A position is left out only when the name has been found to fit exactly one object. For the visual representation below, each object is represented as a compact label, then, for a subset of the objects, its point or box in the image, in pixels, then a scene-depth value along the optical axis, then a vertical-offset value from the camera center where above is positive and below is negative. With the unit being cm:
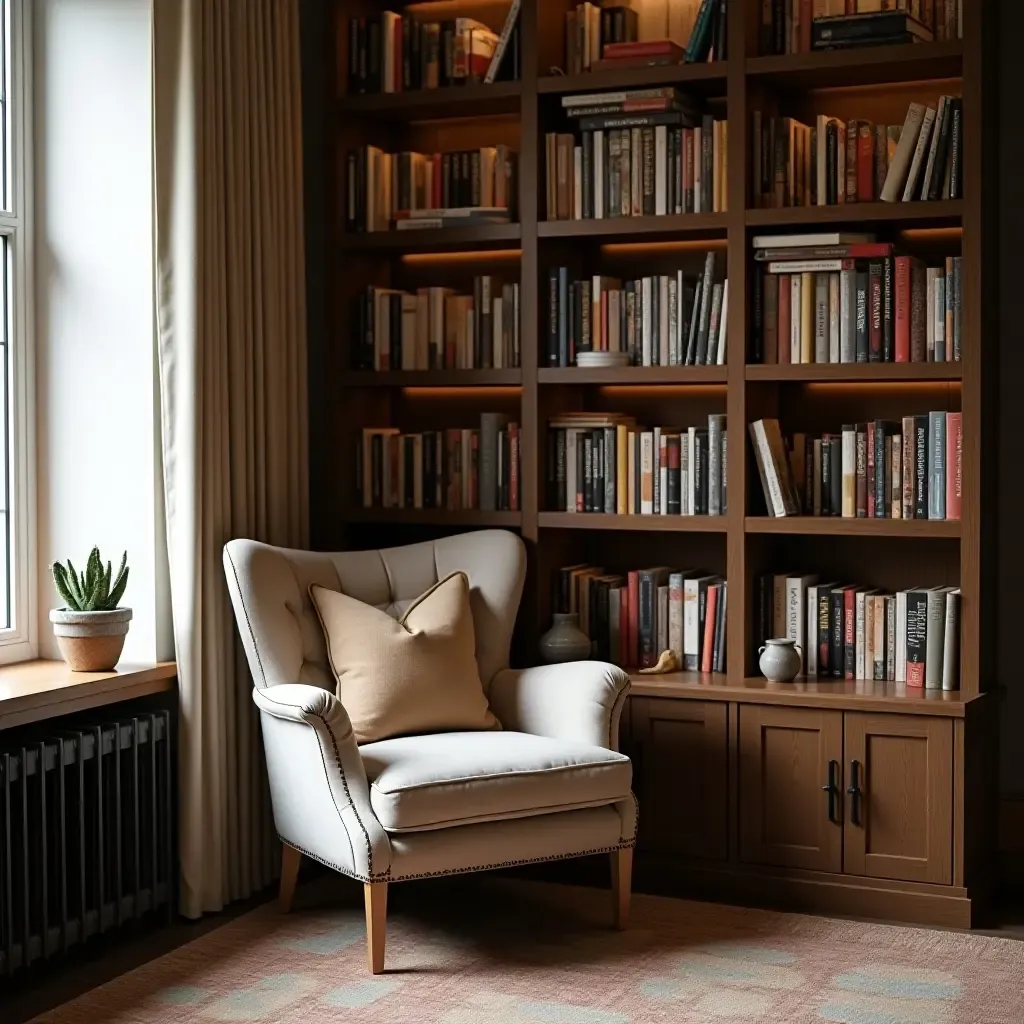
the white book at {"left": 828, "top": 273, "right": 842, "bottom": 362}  395 +41
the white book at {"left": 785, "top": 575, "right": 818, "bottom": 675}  407 -39
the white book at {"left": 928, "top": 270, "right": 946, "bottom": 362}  383 +40
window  378 +37
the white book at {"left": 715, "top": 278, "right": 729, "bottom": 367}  402 +39
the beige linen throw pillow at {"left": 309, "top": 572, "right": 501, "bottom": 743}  369 -48
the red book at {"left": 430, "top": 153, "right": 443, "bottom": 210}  444 +88
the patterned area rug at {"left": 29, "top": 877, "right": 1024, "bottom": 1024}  316 -114
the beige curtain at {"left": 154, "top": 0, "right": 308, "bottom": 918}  373 +31
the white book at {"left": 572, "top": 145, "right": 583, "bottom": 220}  420 +82
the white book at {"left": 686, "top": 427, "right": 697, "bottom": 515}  413 -1
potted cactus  358 -34
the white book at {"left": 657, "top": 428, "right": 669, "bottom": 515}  416 +0
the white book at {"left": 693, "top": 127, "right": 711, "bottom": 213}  406 +83
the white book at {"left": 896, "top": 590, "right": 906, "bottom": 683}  392 -44
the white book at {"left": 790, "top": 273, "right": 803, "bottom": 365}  398 +42
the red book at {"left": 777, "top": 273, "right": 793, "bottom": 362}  400 +42
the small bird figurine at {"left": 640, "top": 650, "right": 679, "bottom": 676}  412 -53
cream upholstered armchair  335 -67
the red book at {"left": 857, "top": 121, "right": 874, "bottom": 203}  393 +81
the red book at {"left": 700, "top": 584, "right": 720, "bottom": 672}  413 -45
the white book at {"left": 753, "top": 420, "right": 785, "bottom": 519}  399 +0
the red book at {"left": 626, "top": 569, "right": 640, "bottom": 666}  424 -41
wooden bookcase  375 -10
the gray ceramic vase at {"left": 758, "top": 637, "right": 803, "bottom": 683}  393 -50
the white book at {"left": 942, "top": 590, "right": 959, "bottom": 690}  383 -45
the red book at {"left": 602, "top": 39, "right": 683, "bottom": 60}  408 +118
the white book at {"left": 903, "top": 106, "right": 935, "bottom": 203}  381 +81
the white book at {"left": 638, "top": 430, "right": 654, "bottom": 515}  418 +3
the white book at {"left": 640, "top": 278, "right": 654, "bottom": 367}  416 +43
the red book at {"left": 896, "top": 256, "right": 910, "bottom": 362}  385 +42
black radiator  328 -84
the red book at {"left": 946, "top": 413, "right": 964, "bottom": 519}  381 +2
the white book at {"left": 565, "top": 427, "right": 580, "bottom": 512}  427 +2
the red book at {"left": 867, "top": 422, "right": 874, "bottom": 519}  395 +0
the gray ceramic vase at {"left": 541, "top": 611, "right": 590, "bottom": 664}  411 -47
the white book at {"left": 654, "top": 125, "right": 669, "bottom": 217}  410 +84
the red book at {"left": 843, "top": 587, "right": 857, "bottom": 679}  401 -43
